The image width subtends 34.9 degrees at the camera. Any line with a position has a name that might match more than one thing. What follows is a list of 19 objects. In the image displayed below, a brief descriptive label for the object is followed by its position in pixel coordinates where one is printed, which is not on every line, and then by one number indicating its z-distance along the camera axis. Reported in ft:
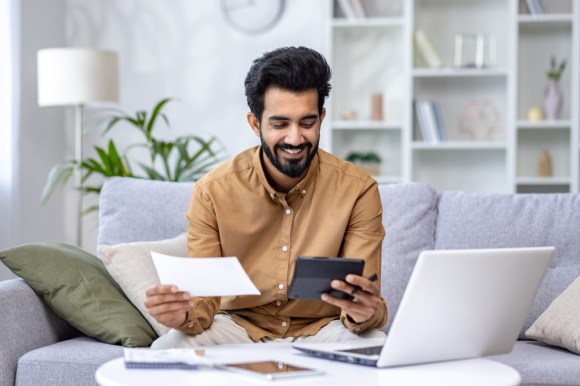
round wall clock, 16.59
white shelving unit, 15.51
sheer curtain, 15.01
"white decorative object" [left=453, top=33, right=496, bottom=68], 15.90
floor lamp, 13.84
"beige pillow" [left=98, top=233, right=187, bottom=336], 8.30
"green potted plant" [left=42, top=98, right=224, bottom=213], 12.75
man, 6.89
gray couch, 7.61
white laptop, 5.07
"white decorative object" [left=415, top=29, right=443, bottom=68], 15.55
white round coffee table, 4.84
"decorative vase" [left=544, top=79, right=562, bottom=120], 15.37
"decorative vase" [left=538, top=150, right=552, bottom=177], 15.57
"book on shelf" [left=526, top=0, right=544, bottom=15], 15.31
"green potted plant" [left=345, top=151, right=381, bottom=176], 16.10
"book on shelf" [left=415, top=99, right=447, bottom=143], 15.69
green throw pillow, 8.09
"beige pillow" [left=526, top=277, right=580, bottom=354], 7.84
